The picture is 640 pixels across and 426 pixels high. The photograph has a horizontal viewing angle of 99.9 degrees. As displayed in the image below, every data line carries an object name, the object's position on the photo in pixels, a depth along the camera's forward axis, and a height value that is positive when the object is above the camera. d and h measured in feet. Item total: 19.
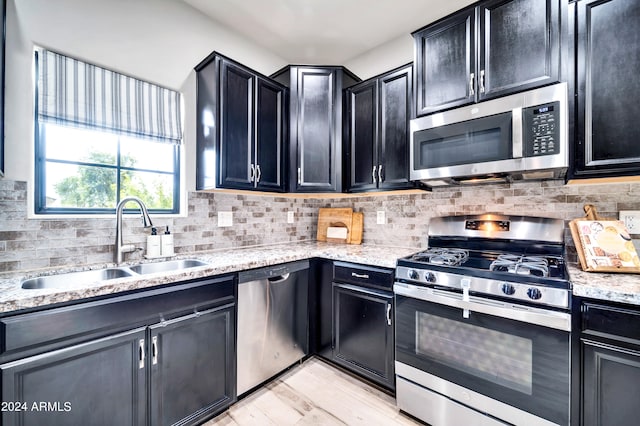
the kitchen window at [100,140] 5.02 +1.60
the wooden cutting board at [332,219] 9.00 -0.21
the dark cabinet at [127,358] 3.40 -2.19
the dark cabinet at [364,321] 5.93 -2.56
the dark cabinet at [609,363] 3.55 -2.05
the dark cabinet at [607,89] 4.28 +2.05
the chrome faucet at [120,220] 5.39 -0.14
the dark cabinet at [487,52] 4.79 +3.19
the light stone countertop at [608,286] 3.55 -1.03
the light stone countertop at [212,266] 3.45 -1.04
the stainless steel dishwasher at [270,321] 5.76 -2.53
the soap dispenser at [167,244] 6.04 -0.70
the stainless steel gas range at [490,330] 4.06 -2.02
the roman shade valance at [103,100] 4.94 +2.34
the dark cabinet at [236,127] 6.29 +2.17
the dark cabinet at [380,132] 6.84 +2.20
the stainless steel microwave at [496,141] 4.60 +1.41
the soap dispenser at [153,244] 5.85 -0.68
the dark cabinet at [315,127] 7.75 +2.52
